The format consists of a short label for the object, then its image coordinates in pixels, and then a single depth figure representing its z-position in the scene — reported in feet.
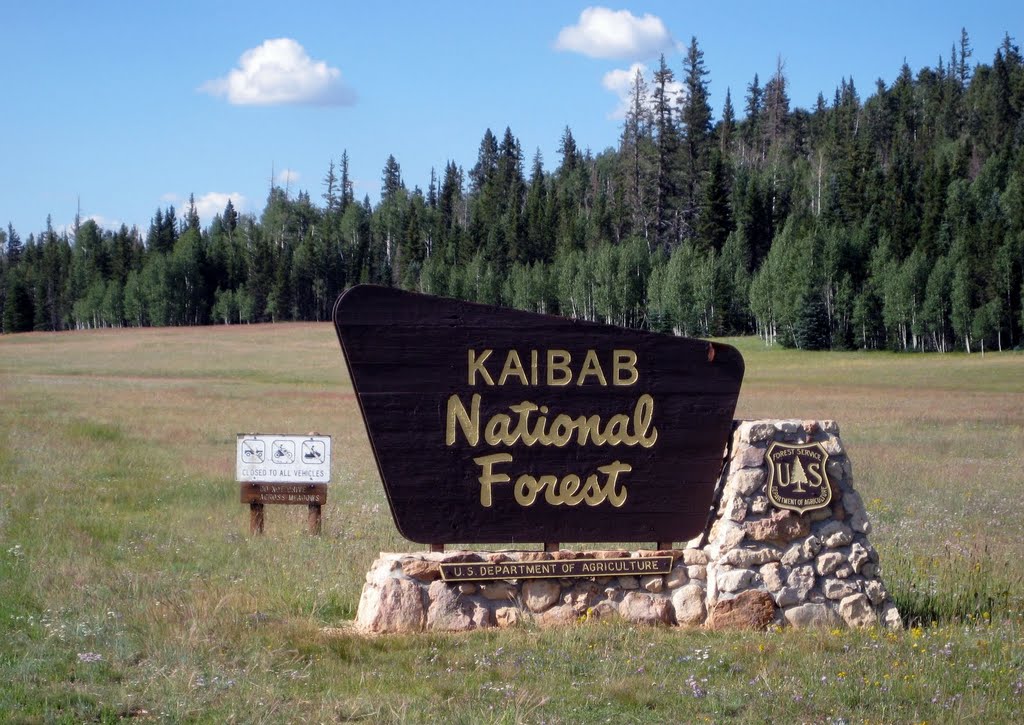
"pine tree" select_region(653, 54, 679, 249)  391.04
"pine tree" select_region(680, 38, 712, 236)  403.75
